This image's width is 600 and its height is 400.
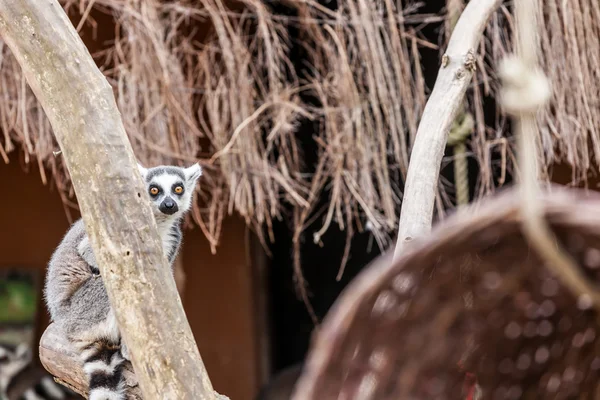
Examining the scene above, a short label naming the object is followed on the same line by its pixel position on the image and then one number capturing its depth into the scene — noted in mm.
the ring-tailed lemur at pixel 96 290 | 4824
